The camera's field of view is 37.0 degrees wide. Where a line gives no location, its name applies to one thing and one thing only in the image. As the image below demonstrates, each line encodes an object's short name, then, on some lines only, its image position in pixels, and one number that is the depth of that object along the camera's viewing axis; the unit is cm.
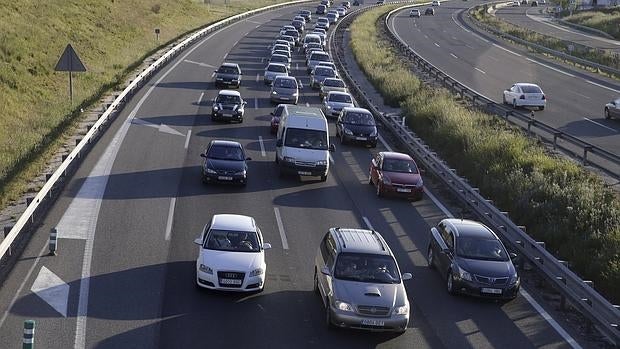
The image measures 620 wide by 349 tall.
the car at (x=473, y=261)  1883
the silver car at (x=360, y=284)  1639
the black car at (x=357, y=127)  3584
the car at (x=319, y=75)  5153
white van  2944
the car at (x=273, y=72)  5209
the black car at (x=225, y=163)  2750
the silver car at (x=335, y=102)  4259
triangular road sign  3466
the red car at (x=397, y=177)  2767
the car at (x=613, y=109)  4203
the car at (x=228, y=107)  3866
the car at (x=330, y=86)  4764
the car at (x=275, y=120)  3728
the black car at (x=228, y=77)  4925
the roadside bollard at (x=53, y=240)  1973
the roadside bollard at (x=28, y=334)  1270
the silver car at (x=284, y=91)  4453
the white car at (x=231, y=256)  1800
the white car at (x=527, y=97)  4534
